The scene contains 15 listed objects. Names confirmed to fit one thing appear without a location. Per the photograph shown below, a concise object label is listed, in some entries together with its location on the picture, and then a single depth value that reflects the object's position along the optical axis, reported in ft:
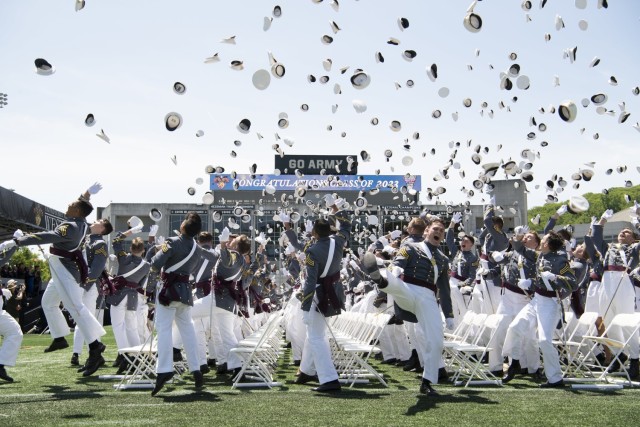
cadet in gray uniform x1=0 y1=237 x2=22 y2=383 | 28.25
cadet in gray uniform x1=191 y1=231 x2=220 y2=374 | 33.12
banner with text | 236.63
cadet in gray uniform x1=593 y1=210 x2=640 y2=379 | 34.91
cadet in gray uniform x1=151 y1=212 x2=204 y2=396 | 26.17
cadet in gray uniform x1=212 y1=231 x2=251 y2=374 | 33.19
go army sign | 250.98
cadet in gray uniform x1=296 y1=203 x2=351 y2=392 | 26.43
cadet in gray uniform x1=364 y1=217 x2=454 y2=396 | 24.72
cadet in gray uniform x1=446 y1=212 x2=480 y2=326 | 42.80
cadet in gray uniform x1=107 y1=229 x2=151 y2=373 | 35.19
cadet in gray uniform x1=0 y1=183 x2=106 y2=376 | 28.96
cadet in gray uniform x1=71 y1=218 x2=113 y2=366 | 33.76
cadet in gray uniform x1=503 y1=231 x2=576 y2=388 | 27.30
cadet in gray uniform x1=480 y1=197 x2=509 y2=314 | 36.14
